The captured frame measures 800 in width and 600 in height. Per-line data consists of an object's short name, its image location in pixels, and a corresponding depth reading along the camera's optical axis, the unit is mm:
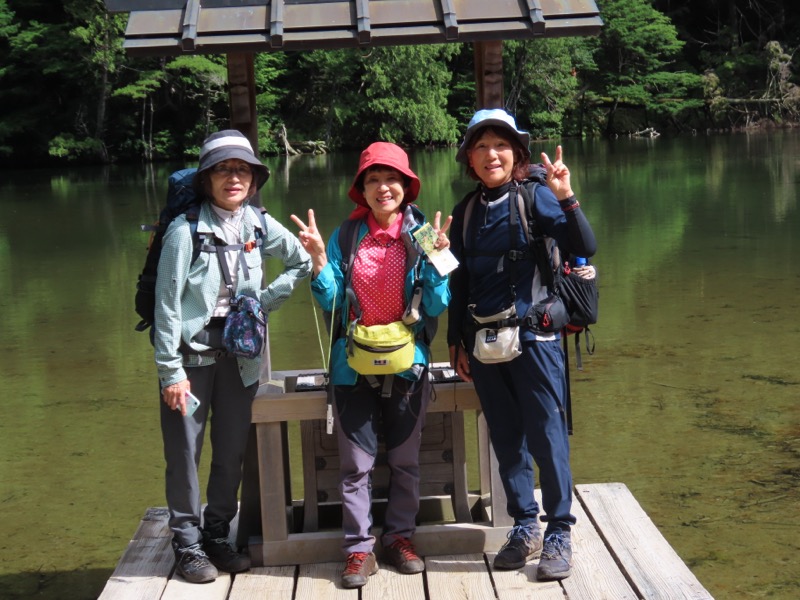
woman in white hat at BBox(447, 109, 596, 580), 3391
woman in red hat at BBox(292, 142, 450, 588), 3436
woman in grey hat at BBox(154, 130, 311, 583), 3377
